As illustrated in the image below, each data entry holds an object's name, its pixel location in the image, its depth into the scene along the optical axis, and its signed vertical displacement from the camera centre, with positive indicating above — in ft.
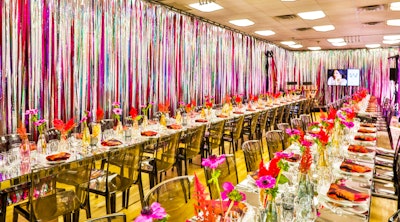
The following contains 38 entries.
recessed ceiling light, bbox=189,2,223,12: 21.85 +5.96
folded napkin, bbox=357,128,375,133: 15.30 -1.85
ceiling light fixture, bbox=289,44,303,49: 44.91 +6.58
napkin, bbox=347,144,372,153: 10.93 -1.98
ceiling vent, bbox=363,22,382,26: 27.71 +5.87
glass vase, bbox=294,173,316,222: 5.63 -1.95
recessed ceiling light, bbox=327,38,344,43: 38.19 +6.24
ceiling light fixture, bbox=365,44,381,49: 43.74 +6.28
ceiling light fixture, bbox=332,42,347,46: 41.97 +6.35
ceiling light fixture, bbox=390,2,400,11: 20.73 +5.65
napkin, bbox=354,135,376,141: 13.32 -1.95
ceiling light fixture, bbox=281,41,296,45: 41.40 +6.45
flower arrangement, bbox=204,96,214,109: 20.25 -0.78
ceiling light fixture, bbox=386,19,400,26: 26.27 +5.79
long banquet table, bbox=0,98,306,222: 8.07 -2.02
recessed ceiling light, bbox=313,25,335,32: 29.44 +6.01
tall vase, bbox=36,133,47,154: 10.53 -1.68
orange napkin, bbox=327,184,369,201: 6.59 -2.14
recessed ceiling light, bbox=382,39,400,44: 37.93 +6.05
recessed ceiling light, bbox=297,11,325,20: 23.84 +5.83
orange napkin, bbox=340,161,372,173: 8.64 -2.09
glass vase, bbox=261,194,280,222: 5.01 -1.84
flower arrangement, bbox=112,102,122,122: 13.34 -0.76
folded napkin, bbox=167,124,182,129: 15.64 -1.63
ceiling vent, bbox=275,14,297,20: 25.31 +5.97
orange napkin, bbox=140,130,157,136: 13.67 -1.71
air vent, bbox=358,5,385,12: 21.84 +5.76
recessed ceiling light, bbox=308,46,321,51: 48.96 +6.64
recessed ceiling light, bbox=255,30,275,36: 33.04 +6.28
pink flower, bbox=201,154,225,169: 4.59 -0.99
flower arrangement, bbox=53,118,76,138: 11.08 -1.15
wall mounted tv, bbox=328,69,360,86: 48.75 +2.24
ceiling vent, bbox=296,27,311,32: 31.24 +6.09
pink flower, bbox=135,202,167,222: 3.21 -1.23
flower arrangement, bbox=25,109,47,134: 10.51 -0.96
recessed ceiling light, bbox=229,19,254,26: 27.25 +6.11
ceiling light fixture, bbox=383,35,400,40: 34.71 +5.96
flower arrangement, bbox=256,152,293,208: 4.50 -1.24
